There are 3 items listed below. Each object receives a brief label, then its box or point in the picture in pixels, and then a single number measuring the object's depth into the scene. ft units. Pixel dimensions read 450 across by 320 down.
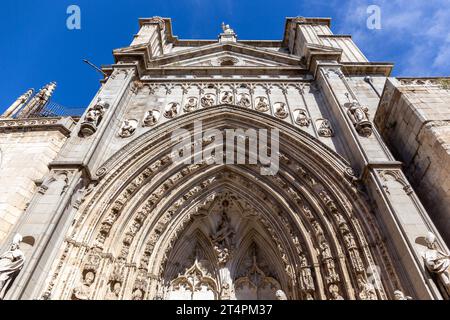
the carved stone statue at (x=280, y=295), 20.41
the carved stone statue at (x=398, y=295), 17.64
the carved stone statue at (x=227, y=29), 59.96
